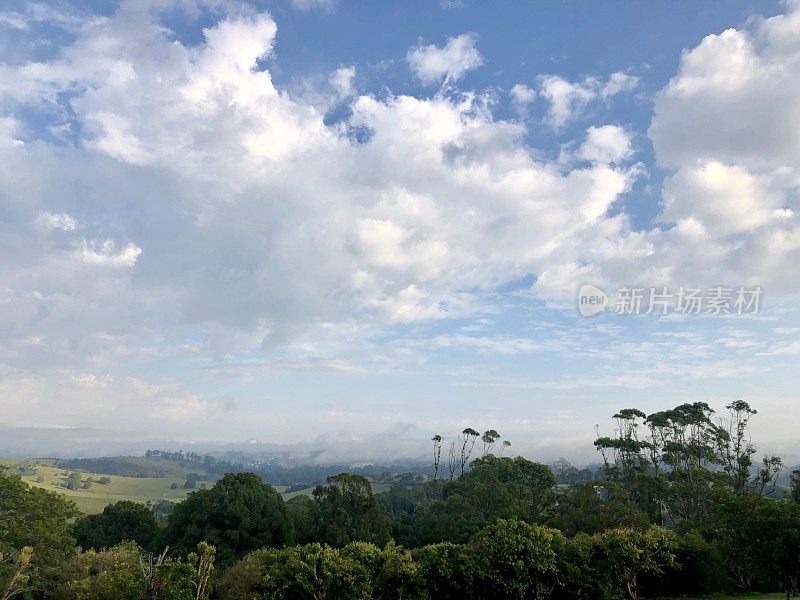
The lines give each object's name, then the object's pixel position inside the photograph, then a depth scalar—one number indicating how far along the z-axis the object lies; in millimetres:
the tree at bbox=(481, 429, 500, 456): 67250
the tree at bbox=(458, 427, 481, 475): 70150
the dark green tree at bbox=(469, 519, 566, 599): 23891
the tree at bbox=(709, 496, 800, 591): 22688
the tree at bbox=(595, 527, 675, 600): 24703
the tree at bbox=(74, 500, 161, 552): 49688
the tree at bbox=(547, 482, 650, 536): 35969
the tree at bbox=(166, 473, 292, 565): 41125
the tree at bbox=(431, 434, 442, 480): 75231
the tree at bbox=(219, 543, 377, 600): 23406
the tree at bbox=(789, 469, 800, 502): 45506
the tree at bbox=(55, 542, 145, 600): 22484
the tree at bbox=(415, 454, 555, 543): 43312
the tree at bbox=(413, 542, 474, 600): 23875
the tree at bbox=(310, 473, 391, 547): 42906
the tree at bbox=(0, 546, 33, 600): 21191
